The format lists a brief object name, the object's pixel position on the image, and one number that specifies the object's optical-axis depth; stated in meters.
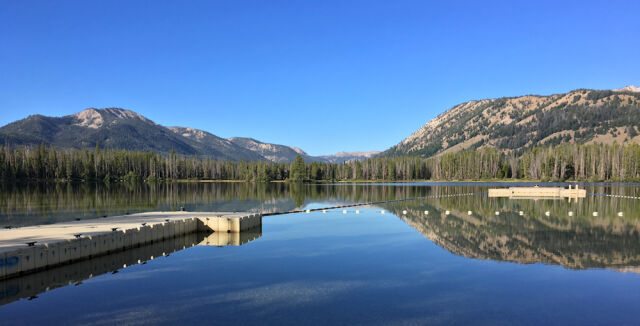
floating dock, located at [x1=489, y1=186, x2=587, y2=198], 76.69
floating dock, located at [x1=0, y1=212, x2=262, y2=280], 19.20
